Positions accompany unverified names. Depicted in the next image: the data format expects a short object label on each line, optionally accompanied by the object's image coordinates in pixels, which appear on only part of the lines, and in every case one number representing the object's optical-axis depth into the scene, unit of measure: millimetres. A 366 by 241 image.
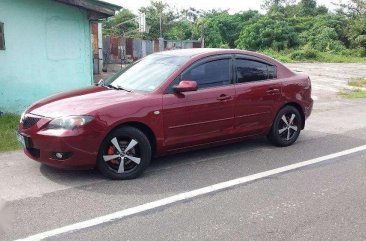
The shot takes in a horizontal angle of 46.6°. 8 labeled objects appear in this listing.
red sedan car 4996
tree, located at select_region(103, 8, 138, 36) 45797
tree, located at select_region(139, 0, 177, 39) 47250
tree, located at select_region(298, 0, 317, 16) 59812
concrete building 9641
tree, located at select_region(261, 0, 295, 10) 69500
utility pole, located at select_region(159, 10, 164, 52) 28628
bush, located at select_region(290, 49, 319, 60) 39781
